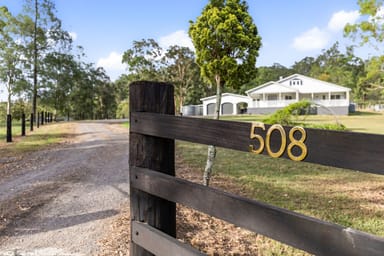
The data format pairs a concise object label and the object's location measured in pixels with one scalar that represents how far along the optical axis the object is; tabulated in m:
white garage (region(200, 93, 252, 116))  42.61
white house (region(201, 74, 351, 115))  37.72
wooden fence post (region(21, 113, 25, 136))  13.61
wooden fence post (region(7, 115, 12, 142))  11.59
